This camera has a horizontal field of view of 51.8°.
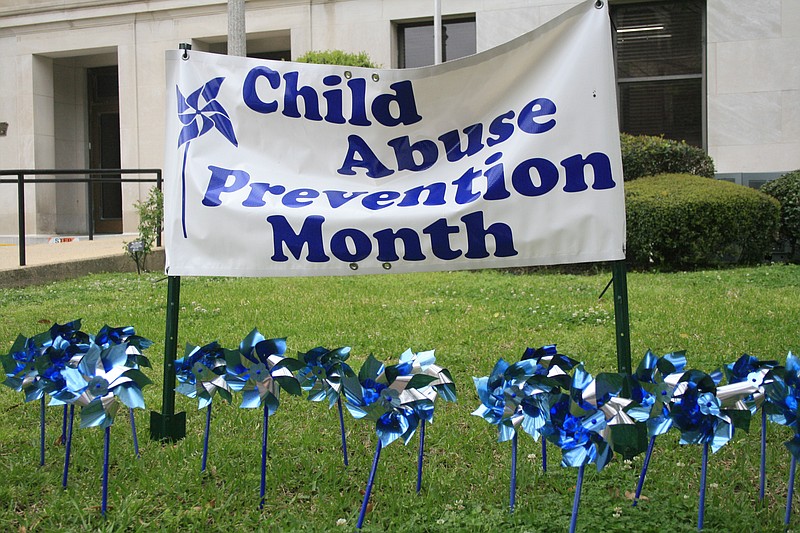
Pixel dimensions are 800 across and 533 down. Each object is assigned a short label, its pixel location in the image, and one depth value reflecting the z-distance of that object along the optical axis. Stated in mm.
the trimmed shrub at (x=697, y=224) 9781
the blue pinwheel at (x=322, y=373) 3145
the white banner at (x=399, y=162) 3314
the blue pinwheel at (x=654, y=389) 2645
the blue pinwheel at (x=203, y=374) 3215
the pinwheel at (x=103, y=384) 2947
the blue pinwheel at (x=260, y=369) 3070
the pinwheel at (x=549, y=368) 2734
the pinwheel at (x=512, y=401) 2748
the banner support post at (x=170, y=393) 3621
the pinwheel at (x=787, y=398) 2691
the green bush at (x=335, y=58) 13891
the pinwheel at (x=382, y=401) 2814
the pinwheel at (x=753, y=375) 2799
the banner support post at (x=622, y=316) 3371
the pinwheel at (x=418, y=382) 2854
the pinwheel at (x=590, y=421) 2541
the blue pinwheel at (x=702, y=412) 2664
